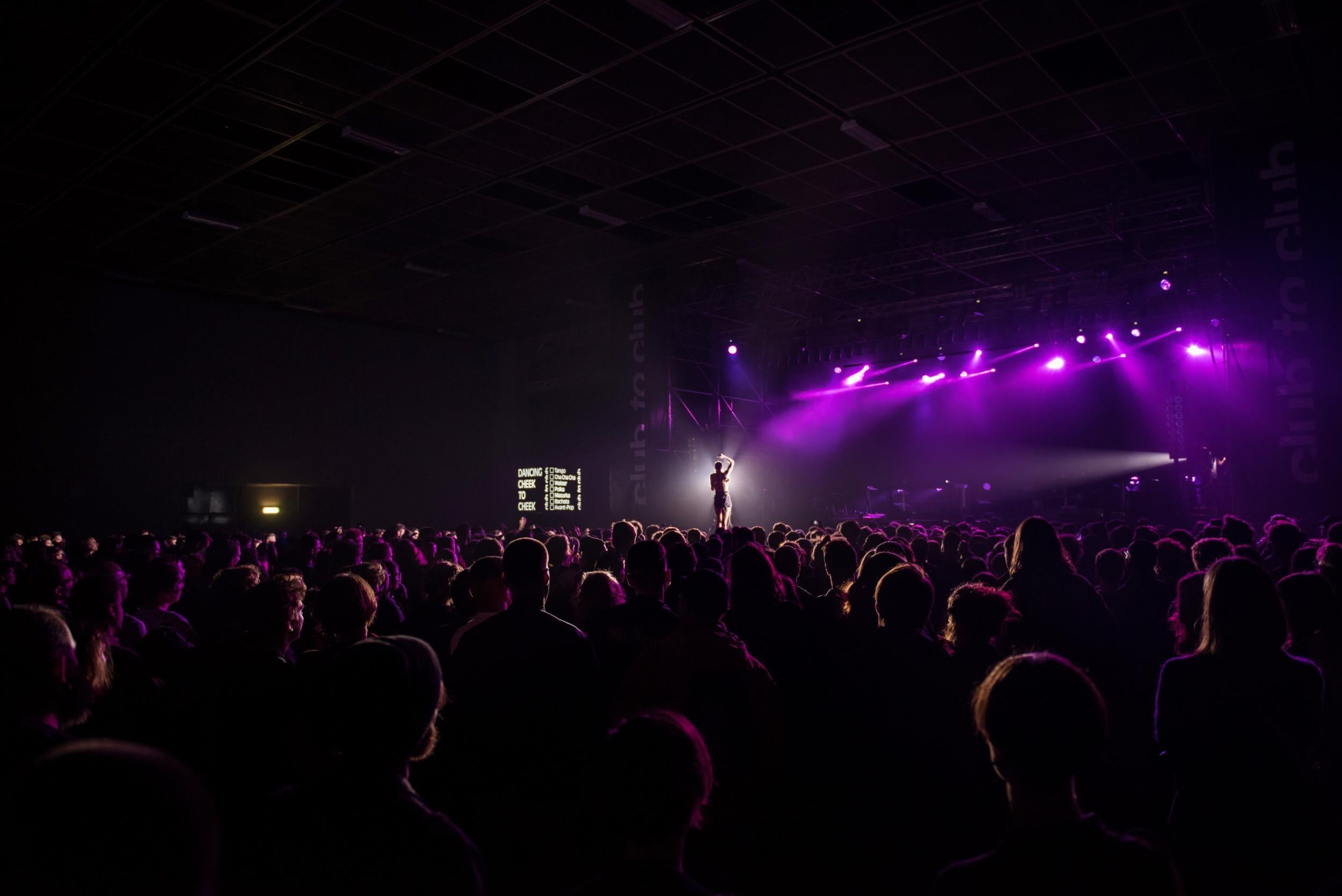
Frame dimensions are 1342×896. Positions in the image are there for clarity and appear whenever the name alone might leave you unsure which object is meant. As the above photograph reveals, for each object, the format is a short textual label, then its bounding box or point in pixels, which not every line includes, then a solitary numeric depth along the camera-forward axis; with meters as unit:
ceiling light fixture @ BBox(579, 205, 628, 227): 11.31
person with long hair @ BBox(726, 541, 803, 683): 3.71
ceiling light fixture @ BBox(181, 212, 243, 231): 11.26
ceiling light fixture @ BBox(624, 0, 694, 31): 6.66
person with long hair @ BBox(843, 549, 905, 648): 3.74
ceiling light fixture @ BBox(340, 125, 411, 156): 8.79
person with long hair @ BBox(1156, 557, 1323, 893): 2.46
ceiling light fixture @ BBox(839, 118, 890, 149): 8.79
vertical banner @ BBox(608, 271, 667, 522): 13.42
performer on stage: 14.88
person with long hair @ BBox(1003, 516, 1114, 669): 3.80
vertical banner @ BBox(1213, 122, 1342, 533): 8.43
